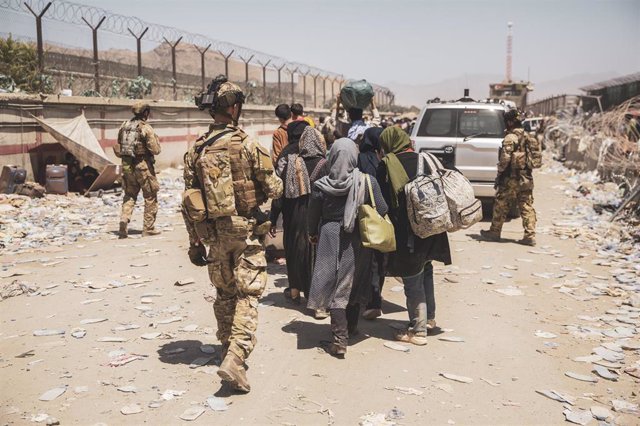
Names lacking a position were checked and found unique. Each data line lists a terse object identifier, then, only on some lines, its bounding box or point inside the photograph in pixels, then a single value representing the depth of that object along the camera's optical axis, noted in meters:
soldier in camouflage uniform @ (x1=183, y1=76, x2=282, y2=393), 3.70
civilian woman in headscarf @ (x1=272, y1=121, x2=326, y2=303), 5.35
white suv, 9.41
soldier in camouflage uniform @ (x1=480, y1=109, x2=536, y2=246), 7.79
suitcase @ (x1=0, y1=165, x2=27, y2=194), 10.59
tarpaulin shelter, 11.59
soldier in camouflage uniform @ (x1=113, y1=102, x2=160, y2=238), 8.01
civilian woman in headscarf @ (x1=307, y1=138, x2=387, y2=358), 4.40
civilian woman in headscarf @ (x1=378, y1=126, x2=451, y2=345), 4.58
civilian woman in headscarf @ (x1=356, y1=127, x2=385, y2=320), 4.55
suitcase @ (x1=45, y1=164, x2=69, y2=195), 11.27
